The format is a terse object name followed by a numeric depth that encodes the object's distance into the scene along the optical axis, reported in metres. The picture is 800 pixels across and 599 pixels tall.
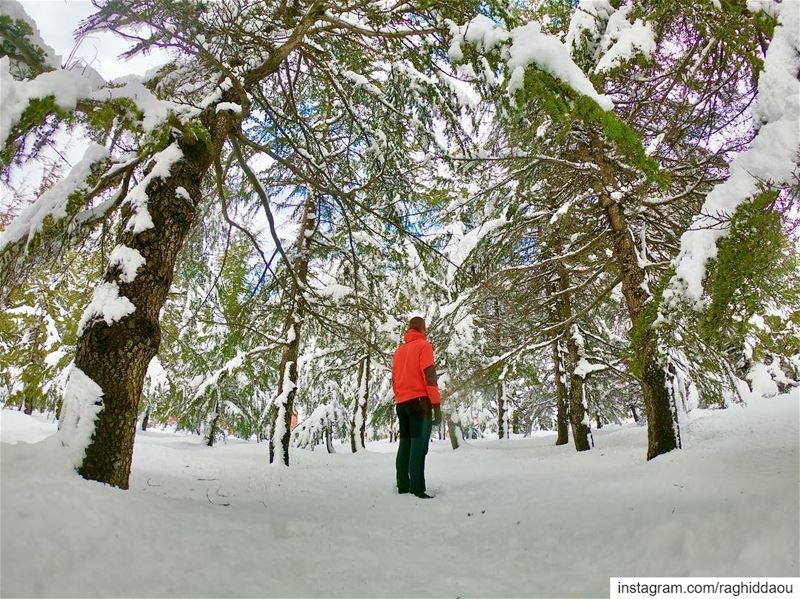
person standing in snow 4.47
